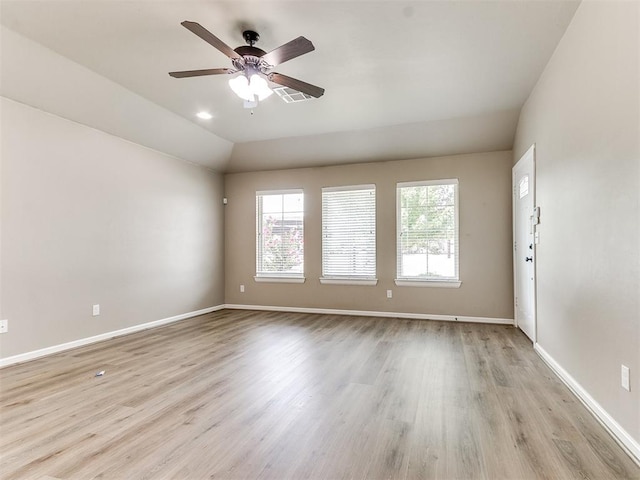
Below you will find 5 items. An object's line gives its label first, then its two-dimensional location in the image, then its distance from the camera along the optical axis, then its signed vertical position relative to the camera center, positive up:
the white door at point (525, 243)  3.96 +0.02
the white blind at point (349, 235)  5.97 +0.17
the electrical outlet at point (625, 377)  1.96 -0.77
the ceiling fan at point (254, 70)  2.55 +1.42
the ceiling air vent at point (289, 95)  3.88 +1.75
